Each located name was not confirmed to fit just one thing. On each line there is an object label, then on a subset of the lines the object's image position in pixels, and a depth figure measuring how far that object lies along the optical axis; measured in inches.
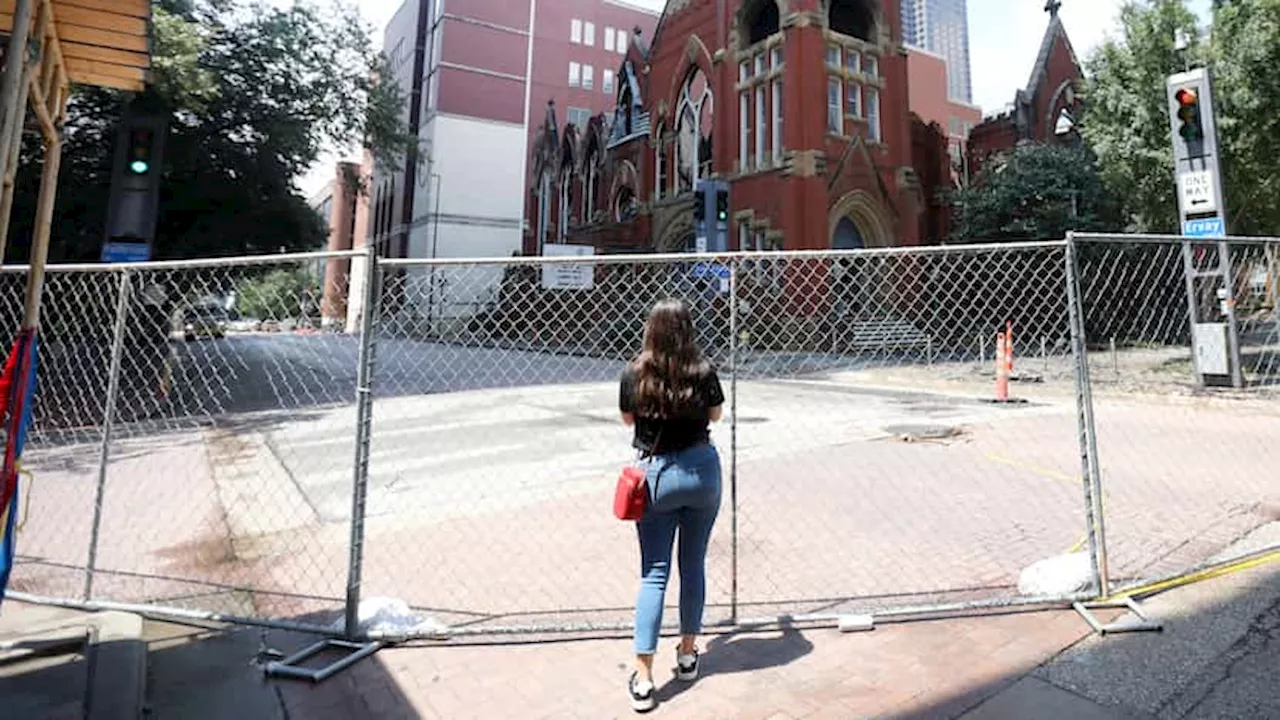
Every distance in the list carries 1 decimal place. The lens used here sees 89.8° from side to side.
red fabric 105.1
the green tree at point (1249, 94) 588.1
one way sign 465.1
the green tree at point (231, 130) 544.7
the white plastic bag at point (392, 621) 140.0
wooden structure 96.0
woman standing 116.3
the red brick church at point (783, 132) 993.5
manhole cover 363.9
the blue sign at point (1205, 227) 461.4
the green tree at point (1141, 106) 701.9
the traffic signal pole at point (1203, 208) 453.4
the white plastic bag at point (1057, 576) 150.8
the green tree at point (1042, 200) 946.1
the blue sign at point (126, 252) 393.4
